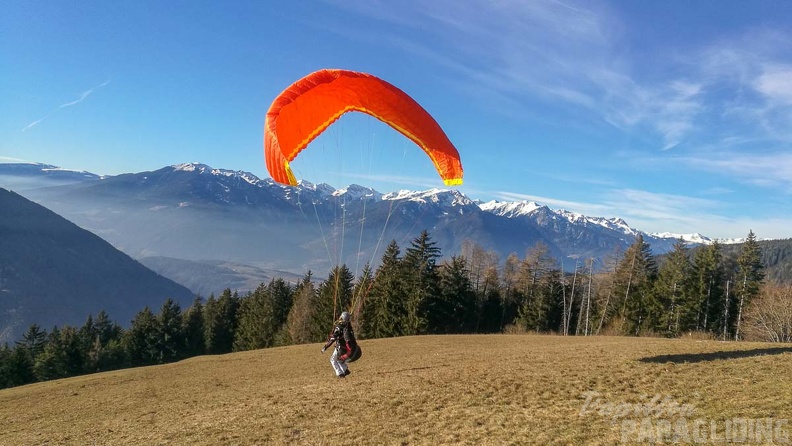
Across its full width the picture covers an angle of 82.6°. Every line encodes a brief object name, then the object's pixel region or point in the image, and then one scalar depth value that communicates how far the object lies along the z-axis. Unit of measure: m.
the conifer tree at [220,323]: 58.97
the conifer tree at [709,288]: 41.94
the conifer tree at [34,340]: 54.16
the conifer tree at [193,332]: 59.06
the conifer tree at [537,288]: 47.31
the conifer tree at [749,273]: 40.77
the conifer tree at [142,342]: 55.55
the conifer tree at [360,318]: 44.98
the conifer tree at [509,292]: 51.44
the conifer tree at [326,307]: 47.69
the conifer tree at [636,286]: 45.22
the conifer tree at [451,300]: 44.44
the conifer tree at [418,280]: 42.91
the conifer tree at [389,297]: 44.16
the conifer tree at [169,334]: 56.53
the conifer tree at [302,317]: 50.00
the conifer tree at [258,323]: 54.97
